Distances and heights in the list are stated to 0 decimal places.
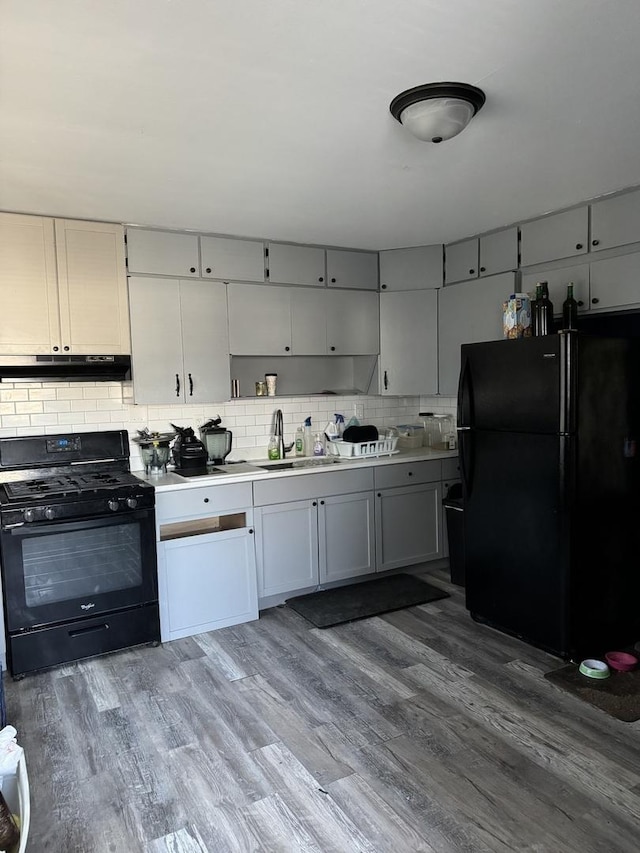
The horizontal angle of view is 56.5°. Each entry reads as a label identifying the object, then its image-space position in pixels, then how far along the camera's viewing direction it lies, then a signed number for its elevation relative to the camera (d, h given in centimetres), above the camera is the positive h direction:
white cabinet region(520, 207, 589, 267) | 350 +95
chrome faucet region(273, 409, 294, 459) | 439 -24
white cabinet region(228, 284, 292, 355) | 404 +55
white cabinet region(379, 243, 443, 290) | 448 +97
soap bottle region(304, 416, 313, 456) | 457 -34
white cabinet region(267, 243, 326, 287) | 414 +95
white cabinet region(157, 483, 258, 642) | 340 -94
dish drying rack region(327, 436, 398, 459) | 430 -37
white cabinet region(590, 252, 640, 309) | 326 +61
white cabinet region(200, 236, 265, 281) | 388 +94
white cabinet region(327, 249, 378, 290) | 439 +96
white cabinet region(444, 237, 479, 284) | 425 +97
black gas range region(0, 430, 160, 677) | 296 -83
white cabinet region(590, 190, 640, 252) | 321 +93
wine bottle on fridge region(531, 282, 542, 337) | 349 +47
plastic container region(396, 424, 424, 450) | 482 -34
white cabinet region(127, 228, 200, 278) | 363 +93
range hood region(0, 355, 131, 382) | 334 +21
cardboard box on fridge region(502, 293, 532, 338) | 362 +47
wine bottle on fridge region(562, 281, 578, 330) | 347 +46
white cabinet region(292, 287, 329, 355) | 428 +56
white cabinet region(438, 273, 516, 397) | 409 +55
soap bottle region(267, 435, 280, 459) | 437 -37
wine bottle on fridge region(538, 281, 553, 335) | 346 +46
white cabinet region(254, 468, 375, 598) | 376 -87
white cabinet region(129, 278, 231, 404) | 368 +39
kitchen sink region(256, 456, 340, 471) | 407 -46
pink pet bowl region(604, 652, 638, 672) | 292 -134
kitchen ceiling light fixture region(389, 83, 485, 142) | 205 +102
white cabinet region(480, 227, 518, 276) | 395 +96
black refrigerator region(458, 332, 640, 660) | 292 -49
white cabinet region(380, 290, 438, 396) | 454 +41
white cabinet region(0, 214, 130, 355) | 328 +68
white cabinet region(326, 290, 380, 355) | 444 +56
